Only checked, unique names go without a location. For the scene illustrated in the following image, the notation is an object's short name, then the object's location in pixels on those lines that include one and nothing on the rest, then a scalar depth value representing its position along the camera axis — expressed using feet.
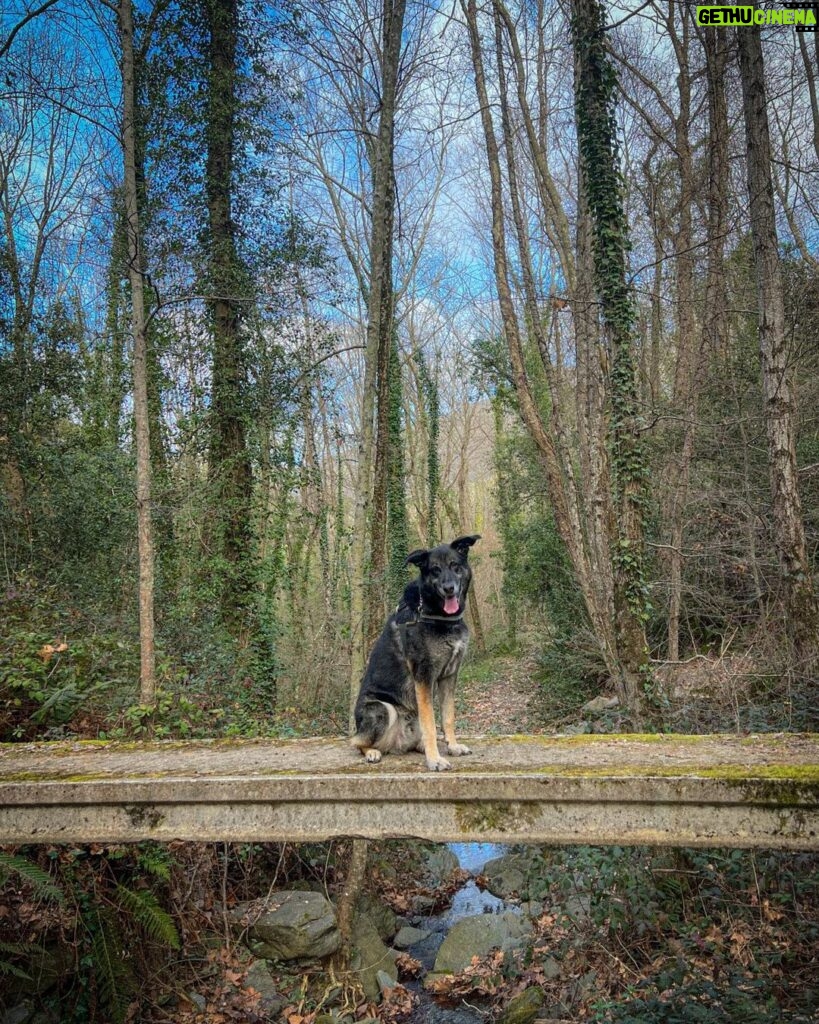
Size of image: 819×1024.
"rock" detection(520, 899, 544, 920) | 20.88
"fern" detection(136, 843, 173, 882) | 14.76
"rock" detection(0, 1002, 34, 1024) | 13.16
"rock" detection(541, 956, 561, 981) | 17.16
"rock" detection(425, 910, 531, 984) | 19.30
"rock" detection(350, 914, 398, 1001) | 18.70
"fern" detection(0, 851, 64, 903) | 12.08
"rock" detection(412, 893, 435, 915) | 23.54
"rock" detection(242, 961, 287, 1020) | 16.85
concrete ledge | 11.65
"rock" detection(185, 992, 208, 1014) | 15.87
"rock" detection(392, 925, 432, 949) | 21.34
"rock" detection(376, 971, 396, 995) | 18.58
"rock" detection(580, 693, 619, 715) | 32.40
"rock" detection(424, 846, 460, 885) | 25.96
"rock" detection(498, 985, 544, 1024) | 15.34
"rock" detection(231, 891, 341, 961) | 18.45
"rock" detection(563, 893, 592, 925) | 18.32
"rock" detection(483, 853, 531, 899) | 23.91
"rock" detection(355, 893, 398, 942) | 21.47
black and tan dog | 13.94
